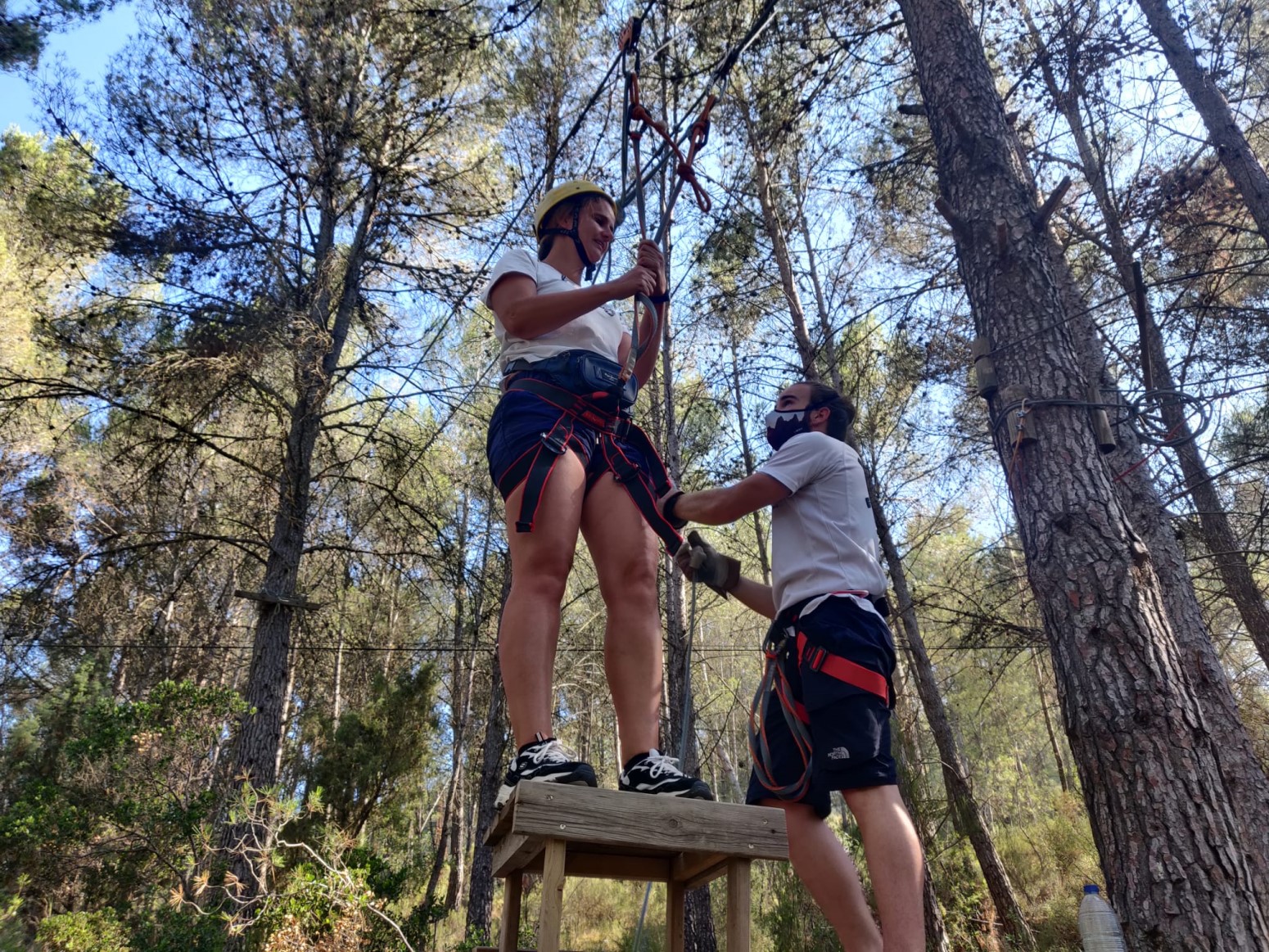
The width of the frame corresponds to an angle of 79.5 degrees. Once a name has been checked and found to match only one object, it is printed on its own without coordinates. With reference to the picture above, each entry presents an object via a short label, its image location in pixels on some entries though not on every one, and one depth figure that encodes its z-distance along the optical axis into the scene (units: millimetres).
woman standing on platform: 1732
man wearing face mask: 1862
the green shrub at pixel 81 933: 7641
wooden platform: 1405
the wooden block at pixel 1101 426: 3057
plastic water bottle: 2293
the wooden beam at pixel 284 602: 6633
